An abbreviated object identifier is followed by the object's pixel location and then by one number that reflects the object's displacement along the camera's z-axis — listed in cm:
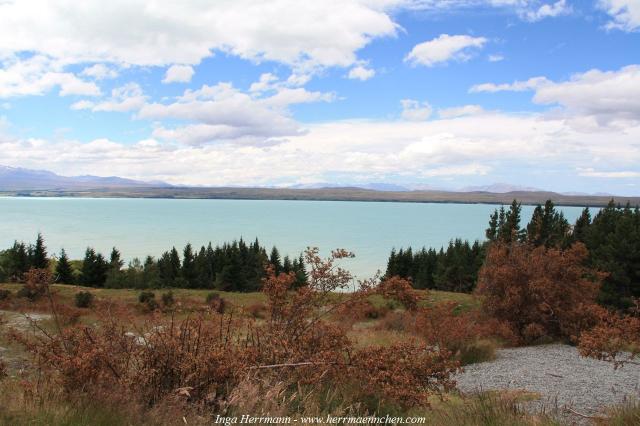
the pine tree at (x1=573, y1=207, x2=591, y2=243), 6040
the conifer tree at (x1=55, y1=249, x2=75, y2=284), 5734
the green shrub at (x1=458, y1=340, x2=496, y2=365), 1199
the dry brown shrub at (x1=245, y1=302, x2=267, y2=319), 2185
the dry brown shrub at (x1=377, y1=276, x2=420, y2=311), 577
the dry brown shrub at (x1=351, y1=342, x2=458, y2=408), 492
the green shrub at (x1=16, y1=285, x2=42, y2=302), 2601
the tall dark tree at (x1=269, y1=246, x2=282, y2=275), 6799
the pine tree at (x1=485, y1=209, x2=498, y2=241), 6760
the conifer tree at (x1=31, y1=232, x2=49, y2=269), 5962
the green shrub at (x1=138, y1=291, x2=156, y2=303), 3332
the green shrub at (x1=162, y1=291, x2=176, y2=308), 2995
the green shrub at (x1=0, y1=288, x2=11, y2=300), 2306
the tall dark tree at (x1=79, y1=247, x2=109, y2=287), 6307
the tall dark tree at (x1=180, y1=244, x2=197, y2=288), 7200
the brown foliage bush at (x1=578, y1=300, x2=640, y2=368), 575
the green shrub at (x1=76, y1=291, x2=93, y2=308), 2805
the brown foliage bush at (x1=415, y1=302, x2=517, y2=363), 1204
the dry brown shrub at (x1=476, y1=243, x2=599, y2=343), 1421
